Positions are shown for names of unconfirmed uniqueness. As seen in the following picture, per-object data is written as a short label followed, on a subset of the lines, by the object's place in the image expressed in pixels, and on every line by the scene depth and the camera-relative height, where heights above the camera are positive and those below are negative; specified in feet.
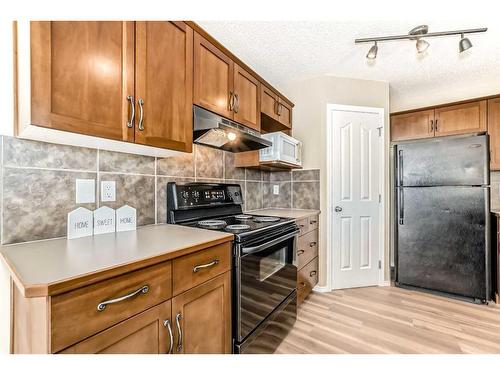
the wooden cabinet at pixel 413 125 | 9.31 +2.51
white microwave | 7.15 +1.17
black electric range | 4.12 -1.45
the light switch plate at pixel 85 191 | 3.97 -0.05
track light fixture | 5.57 +3.68
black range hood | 4.88 +1.28
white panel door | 8.39 -0.38
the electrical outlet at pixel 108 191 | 4.29 -0.05
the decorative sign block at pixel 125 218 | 4.37 -0.57
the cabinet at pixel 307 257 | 6.90 -2.19
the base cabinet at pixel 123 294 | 2.06 -1.14
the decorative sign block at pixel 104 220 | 4.06 -0.56
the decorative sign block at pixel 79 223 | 3.75 -0.57
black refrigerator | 7.39 -0.96
